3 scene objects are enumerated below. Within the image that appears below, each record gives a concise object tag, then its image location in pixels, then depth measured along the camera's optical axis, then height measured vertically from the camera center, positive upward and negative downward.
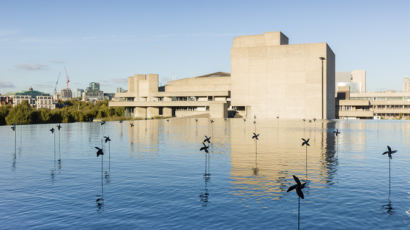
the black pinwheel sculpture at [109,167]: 37.53 -6.20
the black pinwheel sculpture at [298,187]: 20.22 -4.11
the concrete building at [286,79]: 186.62 +18.04
